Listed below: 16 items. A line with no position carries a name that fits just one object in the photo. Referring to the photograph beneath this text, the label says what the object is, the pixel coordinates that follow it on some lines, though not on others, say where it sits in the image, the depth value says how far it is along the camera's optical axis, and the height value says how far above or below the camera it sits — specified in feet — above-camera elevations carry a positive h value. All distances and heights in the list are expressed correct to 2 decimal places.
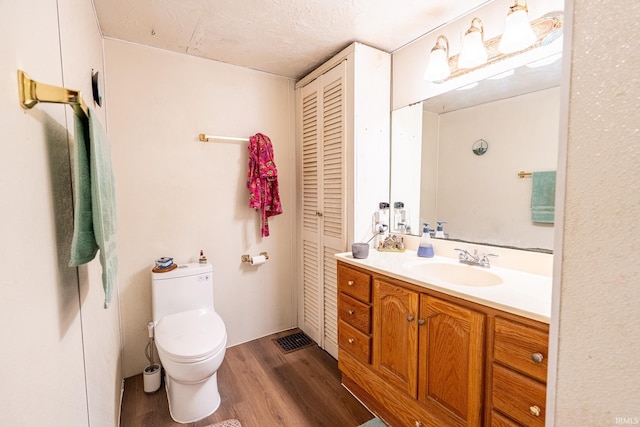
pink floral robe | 7.27 +0.60
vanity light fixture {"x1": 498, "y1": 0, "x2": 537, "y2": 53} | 4.17 +2.54
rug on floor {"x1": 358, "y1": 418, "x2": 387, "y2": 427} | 4.98 -4.18
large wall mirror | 4.42 +0.75
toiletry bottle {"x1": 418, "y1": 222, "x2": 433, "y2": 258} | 5.62 -1.07
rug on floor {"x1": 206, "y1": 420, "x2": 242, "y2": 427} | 5.01 -4.18
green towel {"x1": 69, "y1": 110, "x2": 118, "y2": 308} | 2.22 -0.01
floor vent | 7.49 -4.15
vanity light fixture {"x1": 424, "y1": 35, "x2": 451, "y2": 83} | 5.30 +2.58
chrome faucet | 4.87 -1.18
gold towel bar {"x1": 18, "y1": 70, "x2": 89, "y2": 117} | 1.75 +0.70
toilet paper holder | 7.61 -1.73
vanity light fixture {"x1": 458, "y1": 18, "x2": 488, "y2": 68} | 4.76 +2.60
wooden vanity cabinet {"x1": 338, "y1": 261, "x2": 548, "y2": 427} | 3.08 -2.30
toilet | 4.82 -2.66
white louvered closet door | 6.56 -0.12
